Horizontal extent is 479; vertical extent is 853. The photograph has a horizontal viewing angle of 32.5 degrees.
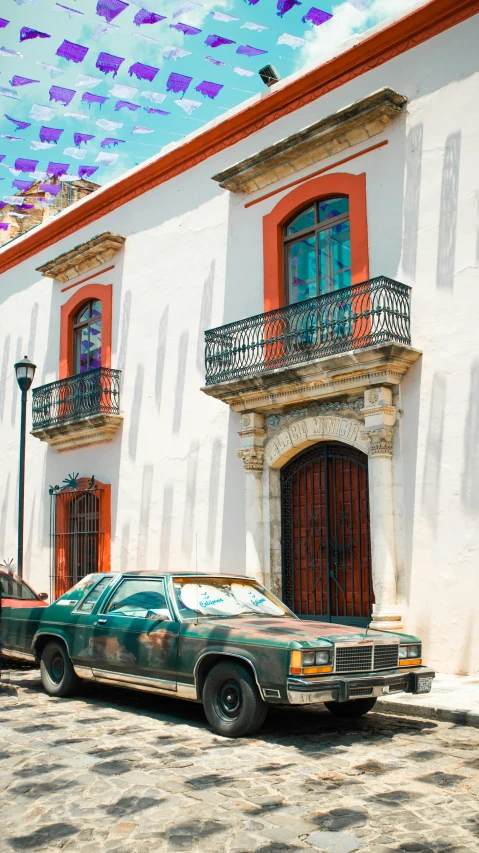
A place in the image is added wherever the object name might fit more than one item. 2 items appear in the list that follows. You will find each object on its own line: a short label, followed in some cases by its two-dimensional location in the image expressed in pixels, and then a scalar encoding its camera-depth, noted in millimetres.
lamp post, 14047
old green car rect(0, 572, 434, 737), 6199
